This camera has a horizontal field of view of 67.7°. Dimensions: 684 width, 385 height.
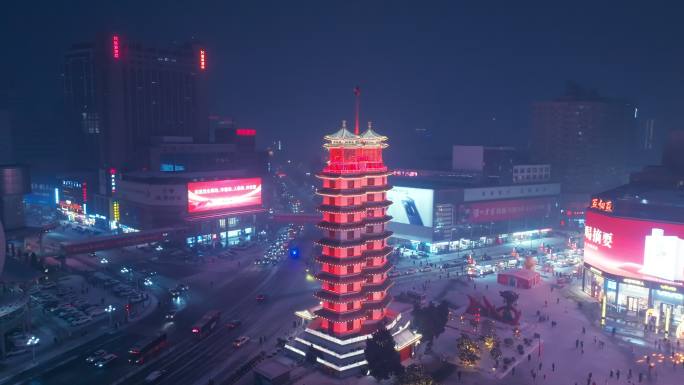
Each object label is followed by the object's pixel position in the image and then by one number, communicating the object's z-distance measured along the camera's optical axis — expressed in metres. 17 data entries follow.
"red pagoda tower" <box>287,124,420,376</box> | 61.56
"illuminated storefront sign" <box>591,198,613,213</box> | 87.32
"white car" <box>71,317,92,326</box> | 72.31
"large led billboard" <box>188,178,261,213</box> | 123.44
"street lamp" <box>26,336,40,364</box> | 64.09
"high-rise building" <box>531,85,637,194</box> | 173.12
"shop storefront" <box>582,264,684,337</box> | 76.31
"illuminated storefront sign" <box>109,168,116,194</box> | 138.61
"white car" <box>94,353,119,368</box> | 59.10
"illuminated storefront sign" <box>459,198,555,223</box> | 127.38
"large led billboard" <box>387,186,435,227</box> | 123.00
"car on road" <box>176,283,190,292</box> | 88.94
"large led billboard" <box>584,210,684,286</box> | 77.25
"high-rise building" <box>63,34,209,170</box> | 165.00
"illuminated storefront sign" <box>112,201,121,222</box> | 134.81
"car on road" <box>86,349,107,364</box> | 60.16
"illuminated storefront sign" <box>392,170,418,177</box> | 158.44
